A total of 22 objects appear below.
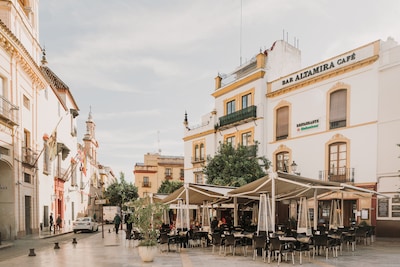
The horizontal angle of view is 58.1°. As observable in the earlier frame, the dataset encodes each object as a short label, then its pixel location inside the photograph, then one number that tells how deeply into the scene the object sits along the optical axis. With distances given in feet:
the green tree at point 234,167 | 78.64
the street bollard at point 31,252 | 45.96
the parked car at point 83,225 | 97.14
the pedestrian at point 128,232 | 57.31
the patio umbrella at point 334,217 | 58.77
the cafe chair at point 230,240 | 44.19
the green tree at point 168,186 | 143.64
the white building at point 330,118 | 65.57
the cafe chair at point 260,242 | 39.88
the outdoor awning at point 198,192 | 50.66
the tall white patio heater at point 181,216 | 59.67
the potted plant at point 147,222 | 39.47
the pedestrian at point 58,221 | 100.32
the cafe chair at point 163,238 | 48.57
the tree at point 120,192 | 184.96
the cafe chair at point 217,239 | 46.65
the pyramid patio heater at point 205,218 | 58.87
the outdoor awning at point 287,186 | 40.66
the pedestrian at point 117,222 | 88.52
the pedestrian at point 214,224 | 68.23
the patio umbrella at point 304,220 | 46.01
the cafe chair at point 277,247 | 37.81
